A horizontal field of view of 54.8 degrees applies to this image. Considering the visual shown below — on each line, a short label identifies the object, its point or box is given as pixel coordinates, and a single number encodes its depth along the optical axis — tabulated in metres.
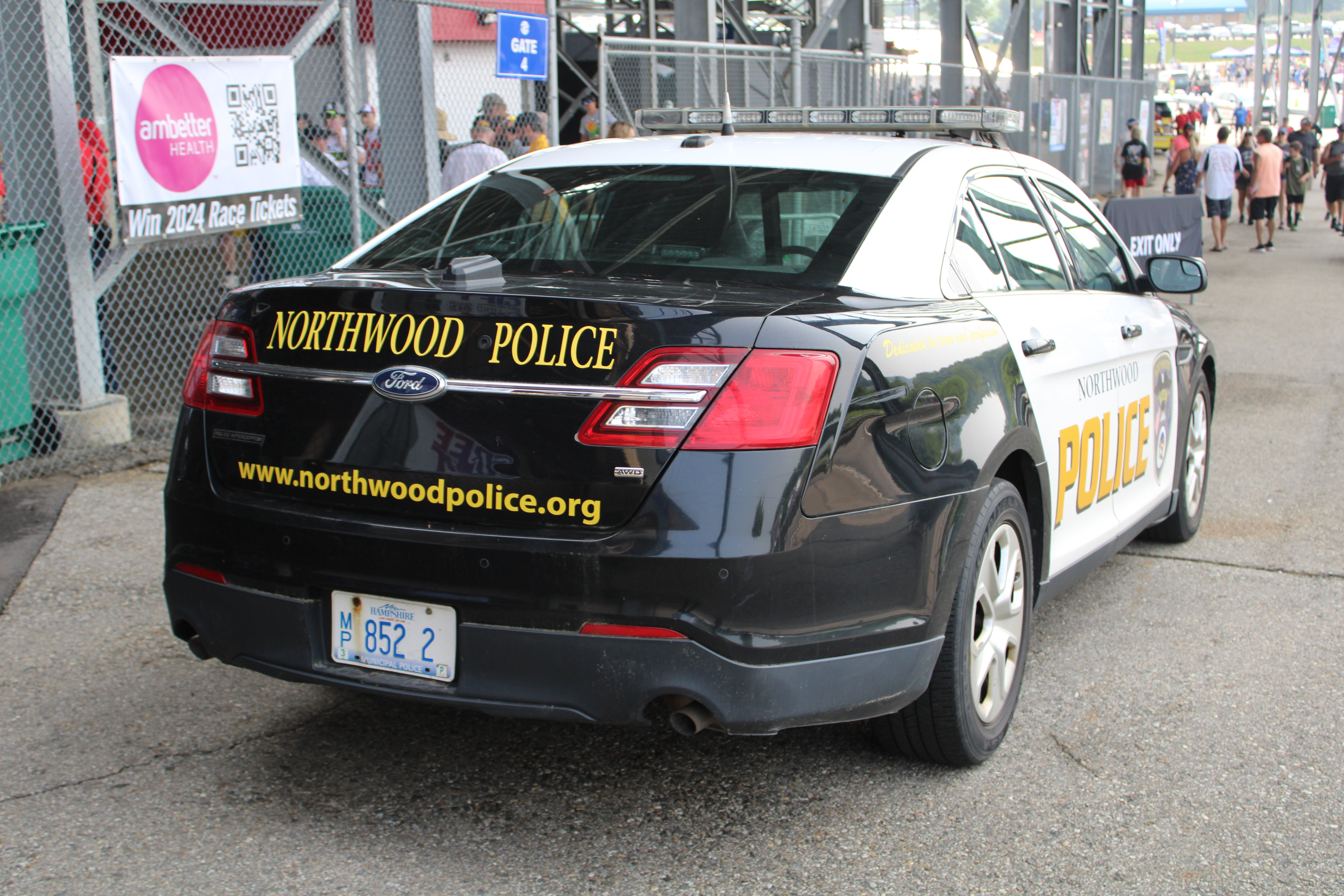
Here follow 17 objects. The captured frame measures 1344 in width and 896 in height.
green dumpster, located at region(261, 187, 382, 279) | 8.87
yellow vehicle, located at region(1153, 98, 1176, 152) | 42.25
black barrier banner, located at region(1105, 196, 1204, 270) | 11.55
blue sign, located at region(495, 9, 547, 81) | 9.08
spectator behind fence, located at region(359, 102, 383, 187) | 11.46
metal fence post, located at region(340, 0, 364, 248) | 8.00
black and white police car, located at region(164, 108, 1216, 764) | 2.65
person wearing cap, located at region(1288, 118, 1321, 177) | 25.75
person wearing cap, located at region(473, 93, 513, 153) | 9.87
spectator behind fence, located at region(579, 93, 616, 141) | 9.83
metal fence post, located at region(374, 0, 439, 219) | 9.18
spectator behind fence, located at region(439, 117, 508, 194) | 9.24
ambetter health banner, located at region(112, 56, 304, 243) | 6.72
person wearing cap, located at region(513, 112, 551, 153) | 9.92
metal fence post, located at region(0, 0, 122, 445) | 6.69
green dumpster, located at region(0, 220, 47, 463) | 6.43
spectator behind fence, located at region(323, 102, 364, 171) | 10.35
